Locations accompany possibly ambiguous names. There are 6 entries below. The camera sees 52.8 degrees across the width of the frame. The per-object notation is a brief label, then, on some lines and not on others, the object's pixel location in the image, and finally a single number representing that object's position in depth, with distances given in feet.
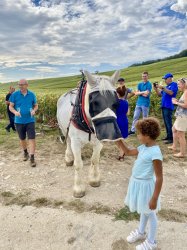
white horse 8.45
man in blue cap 18.44
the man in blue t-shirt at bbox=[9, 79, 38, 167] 14.65
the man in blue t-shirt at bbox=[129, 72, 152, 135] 20.36
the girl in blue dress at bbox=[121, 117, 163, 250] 6.75
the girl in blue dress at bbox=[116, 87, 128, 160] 12.88
